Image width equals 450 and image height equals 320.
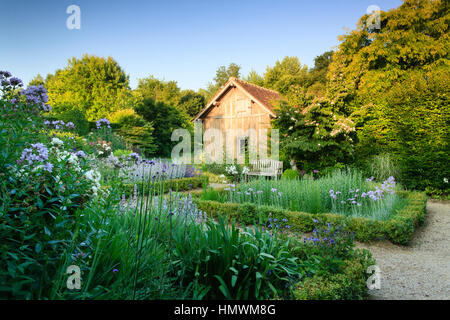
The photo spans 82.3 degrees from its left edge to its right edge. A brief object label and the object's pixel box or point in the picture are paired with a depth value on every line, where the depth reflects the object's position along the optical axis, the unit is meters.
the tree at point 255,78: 31.52
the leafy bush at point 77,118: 15.97
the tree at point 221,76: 35.44
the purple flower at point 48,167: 1.71
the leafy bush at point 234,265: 2.12
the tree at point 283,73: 26.27
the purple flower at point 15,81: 2.97
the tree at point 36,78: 30.01
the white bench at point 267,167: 12.12
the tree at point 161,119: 25.05
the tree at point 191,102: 34.09
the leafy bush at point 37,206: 1.49
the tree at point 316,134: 9.70
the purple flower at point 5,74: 2.94
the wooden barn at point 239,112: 15.98
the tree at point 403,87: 8.64
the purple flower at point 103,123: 5.18
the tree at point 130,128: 19.78
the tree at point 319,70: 21.69
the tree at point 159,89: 34.88
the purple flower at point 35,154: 1.74
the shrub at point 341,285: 2.10
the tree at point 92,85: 25.92
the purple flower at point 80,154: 2.29
